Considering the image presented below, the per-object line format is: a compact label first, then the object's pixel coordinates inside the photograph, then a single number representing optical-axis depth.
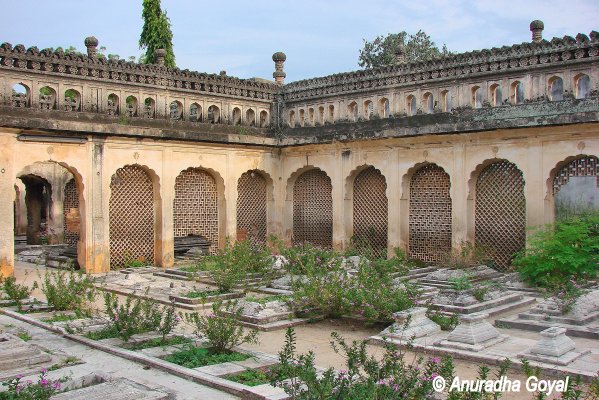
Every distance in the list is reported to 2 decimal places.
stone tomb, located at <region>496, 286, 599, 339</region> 8.52
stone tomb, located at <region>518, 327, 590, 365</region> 6.89
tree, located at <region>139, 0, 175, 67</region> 28.22
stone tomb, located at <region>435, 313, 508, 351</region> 7.65
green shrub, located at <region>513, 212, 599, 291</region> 11.57
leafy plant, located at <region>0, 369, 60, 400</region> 4.89
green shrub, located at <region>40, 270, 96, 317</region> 9.70
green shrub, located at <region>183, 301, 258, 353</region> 7.20
